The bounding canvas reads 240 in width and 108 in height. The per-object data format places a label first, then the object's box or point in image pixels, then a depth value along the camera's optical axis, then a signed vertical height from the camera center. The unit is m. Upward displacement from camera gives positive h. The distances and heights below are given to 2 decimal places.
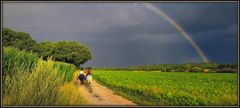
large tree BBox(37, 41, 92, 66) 44.52 +1.08
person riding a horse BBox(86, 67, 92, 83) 15.41 -1.80
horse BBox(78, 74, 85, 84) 15.85 -1.92
